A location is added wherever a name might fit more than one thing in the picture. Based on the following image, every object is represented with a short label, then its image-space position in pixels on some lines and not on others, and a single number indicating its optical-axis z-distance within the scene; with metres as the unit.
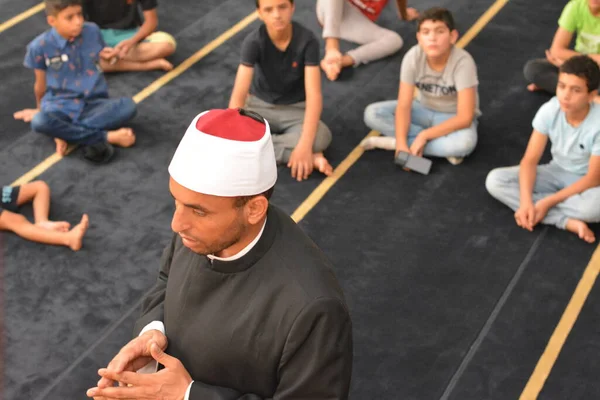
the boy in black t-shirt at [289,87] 8.26
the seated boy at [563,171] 7.44
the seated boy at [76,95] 8.47
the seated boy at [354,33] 10.00
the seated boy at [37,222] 7.51
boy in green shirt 9.12
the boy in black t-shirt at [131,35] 10.02
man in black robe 3.78
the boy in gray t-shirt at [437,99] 8.28
